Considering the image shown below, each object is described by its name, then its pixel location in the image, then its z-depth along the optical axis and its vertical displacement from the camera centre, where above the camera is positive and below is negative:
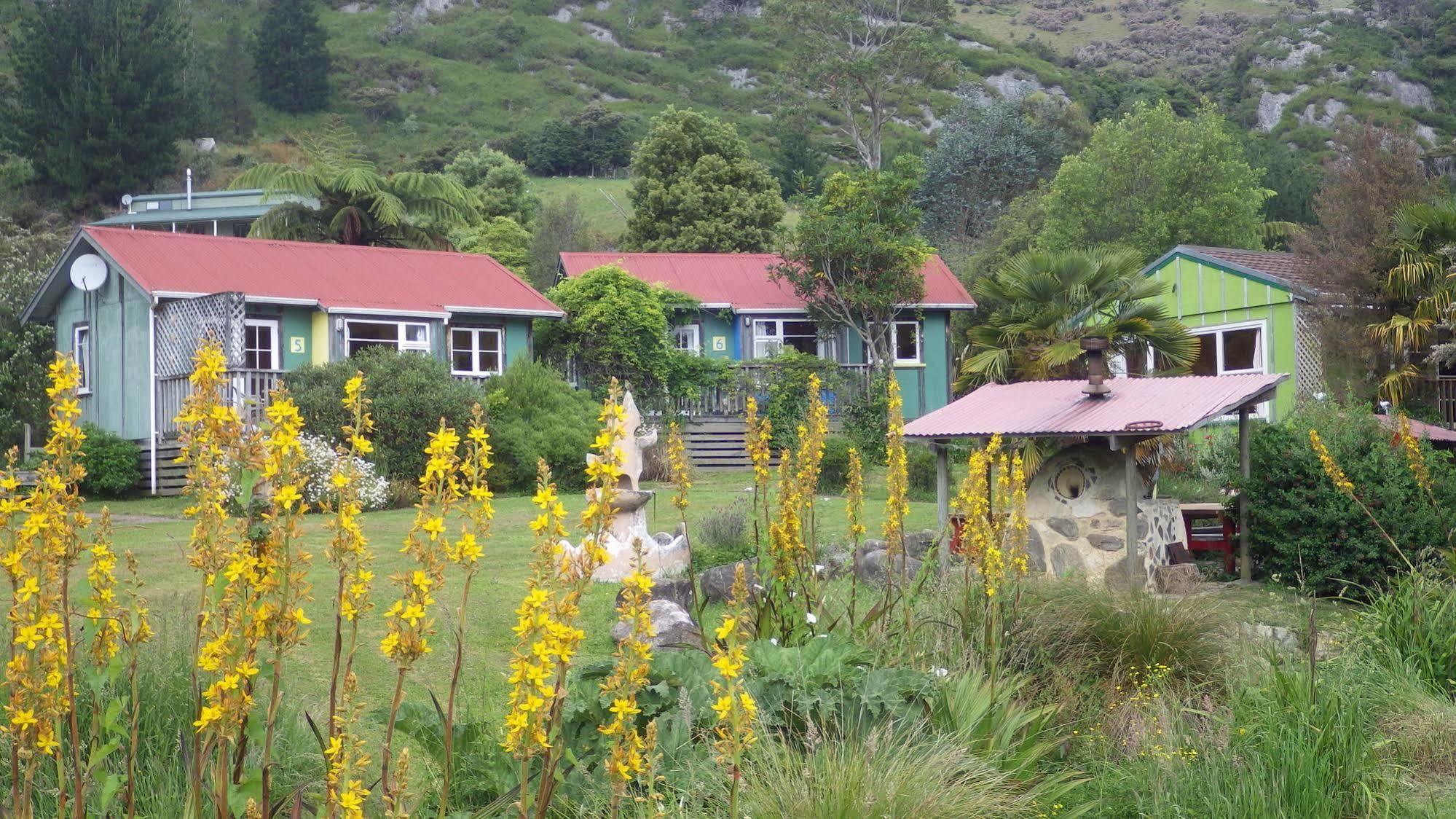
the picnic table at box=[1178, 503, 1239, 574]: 14.23 -1.41
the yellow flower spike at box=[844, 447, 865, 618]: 6.44 -0.41
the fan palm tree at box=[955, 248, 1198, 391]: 16.80 +1.24
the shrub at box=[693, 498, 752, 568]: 12.73 -1.19
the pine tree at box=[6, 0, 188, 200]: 48.56 +12.30
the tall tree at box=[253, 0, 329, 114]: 78.38 +21.64
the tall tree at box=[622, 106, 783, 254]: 39.66 +6.75
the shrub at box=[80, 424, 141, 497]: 21.11 -0.46
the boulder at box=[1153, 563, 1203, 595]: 10.73 -1.47
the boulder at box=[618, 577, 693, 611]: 11.02 -1.40
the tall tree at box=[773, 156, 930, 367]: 28.02 +3.50
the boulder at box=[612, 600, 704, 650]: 9.30 -1.44
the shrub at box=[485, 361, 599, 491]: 21.05 +0.01
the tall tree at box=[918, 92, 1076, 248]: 53.41 +9.78
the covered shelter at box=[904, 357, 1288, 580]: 12.15 -0.01
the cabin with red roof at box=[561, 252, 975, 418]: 29.52 +2.15
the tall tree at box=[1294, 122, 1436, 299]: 21.70 +3.30
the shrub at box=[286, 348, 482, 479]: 19.92 +0.42
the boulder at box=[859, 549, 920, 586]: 11.73 -1.39
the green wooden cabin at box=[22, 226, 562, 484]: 22.45 +2.15
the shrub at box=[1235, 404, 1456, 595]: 12.59 -1.00
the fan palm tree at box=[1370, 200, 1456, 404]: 20.50 +1.98
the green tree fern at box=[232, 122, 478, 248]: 30.77 +5.17
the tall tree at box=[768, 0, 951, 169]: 52.88 +14.43
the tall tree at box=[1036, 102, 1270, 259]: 37.16 +6.16
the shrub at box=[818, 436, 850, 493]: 21.72 -0.82
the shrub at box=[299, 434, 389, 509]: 18.28 -0.69
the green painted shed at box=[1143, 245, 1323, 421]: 24.59 +1.83
